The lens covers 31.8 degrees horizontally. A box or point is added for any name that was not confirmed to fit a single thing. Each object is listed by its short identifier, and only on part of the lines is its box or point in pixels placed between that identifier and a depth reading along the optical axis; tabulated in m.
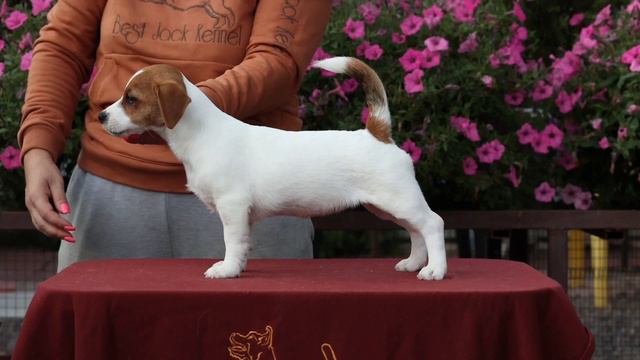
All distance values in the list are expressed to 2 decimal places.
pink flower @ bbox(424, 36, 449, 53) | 3.89
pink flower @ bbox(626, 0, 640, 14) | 4.07
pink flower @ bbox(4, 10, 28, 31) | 4.12
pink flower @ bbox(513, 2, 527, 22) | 4.16
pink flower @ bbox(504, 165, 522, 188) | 4.01
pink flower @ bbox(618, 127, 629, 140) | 3.85
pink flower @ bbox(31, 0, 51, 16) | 4.10
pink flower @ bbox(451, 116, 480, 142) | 3.86
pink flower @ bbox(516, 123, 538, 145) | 3.99
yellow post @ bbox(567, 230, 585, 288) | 4.29
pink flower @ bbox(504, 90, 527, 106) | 4.07
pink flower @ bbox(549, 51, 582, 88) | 4.04
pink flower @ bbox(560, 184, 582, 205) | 4.10
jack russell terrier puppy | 2.28
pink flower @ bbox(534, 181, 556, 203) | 4.05
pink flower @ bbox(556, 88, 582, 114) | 3.99
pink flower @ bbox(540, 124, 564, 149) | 3.95
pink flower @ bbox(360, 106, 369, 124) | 3.89
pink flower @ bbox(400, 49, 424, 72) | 3.83
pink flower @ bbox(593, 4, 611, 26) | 4.10
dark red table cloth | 2.10
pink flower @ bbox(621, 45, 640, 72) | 3.83
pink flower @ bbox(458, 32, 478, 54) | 3.98
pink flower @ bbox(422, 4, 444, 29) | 4.02
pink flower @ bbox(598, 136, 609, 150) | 3.90
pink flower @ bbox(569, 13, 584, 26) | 4.41
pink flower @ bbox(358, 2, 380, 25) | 4.10
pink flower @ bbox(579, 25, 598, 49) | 4.02
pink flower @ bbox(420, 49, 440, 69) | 3.85
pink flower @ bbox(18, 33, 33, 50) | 4.04
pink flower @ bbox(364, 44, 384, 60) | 3.95
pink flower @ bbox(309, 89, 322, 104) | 3.96
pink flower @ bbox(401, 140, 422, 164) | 3.81
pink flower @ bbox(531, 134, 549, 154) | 3.96
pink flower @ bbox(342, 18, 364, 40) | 4.00
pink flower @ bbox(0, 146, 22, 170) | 3.84
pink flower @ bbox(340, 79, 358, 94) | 3.95
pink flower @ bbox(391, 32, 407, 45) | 4.02
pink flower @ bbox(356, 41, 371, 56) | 3.99
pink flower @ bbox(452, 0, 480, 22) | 4.05
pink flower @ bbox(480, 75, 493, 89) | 3.89
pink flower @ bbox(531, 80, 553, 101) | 4.04
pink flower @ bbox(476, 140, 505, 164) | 3.93
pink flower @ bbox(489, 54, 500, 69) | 3.96
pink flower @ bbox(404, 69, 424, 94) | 3.80
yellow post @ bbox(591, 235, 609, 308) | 4.34
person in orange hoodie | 2.69
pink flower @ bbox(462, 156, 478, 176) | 3.93
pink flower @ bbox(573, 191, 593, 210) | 4.07
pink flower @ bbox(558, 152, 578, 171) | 4.04
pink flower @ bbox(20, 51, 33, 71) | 3.86
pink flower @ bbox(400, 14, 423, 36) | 3.99
